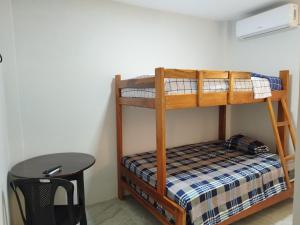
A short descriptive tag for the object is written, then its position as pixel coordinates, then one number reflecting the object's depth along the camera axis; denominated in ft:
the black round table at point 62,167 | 5.77
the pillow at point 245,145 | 9.12
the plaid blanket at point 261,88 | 7.88
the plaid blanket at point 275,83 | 8.46
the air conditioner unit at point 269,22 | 8.31
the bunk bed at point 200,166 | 5.96
